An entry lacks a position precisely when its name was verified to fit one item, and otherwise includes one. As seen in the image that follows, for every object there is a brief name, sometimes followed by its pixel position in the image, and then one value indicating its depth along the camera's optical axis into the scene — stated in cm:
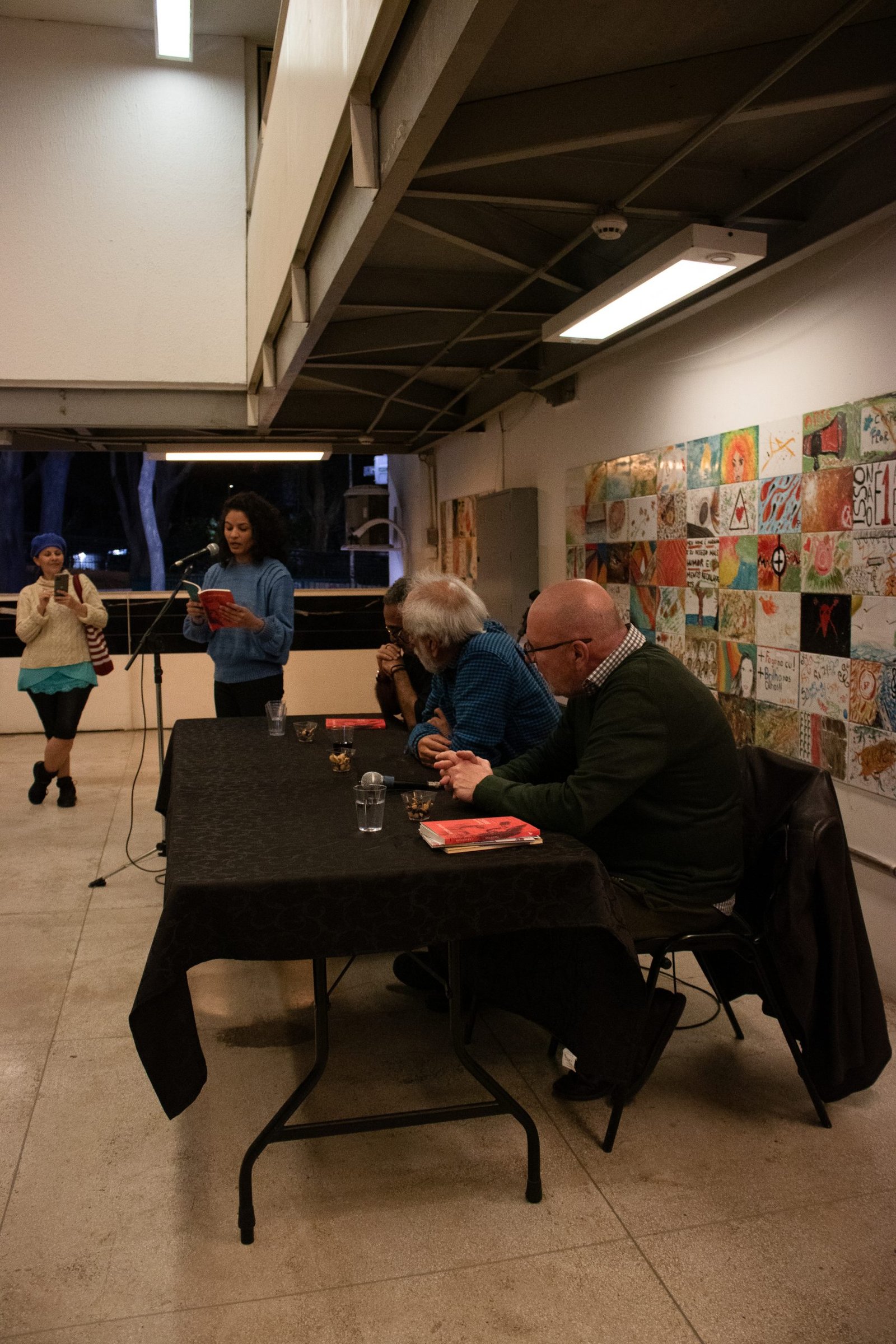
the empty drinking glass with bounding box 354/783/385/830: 239
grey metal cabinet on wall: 633
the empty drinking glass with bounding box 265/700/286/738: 384
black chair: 246
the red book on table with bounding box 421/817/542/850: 226
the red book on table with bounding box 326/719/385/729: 384
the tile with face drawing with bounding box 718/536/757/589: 395
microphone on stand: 453
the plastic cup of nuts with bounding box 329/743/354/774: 314
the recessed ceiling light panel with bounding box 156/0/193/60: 566
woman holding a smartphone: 575
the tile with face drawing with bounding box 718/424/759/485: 390
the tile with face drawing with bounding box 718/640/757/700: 400
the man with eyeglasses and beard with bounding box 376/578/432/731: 436
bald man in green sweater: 241
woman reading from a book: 464
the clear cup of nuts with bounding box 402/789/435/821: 253
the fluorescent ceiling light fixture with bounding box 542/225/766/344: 324
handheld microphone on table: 253
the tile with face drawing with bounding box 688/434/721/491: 418
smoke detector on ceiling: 332
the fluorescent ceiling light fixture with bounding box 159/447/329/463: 828
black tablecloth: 206
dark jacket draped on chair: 243
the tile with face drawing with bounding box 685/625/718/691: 427
